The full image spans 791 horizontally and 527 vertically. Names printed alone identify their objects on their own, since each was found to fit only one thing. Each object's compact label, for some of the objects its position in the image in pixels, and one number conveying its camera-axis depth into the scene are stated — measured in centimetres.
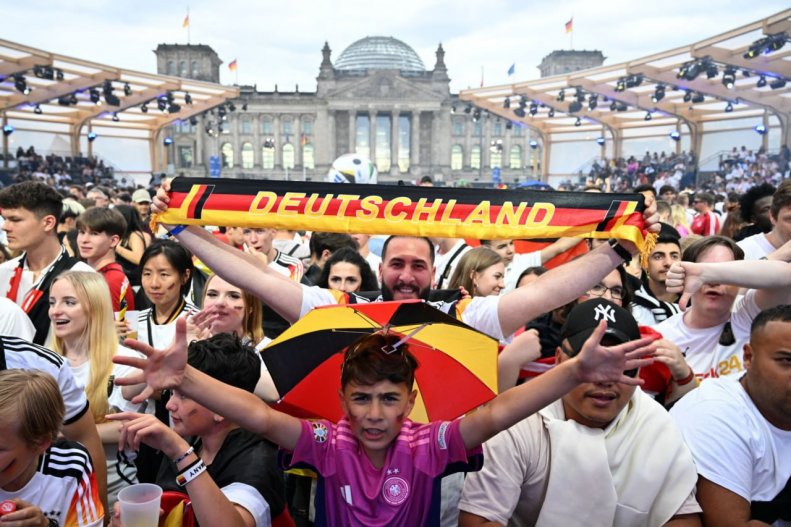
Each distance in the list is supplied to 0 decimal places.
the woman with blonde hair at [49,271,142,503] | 335
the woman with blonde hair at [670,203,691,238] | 780
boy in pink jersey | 220
